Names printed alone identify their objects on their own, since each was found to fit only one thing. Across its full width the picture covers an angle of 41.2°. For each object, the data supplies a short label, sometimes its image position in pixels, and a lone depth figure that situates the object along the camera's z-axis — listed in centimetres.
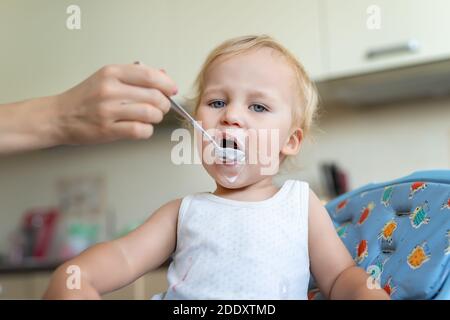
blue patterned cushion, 81
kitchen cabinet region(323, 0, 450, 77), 184
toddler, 80
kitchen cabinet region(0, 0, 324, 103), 208
